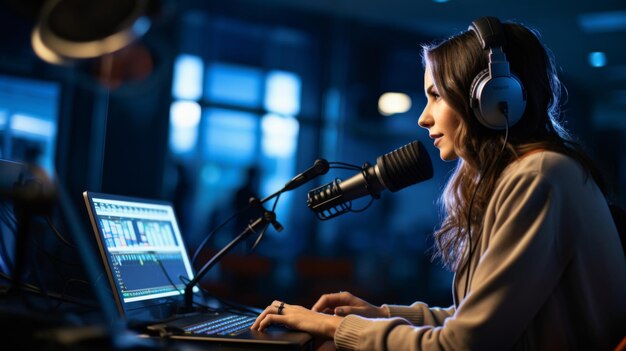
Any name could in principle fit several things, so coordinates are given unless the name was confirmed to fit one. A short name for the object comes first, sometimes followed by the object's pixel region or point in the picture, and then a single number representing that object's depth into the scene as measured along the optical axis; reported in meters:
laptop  1.09
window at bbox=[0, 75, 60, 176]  1.60
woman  0.98
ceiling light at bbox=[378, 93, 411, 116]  6.33
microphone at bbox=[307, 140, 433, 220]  1.22
